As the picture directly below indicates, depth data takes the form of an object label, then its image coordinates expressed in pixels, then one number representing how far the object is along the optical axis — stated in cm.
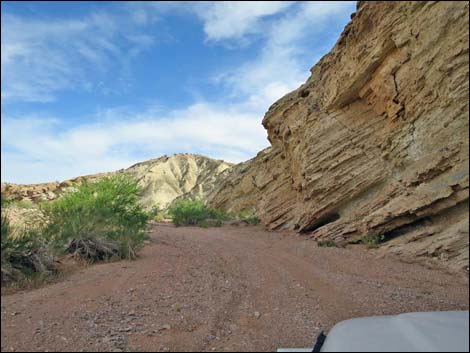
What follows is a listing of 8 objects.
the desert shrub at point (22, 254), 525
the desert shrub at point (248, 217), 2016
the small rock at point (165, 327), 391
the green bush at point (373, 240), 886
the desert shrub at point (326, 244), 1010
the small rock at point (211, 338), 376
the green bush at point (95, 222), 750
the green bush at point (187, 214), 2327
